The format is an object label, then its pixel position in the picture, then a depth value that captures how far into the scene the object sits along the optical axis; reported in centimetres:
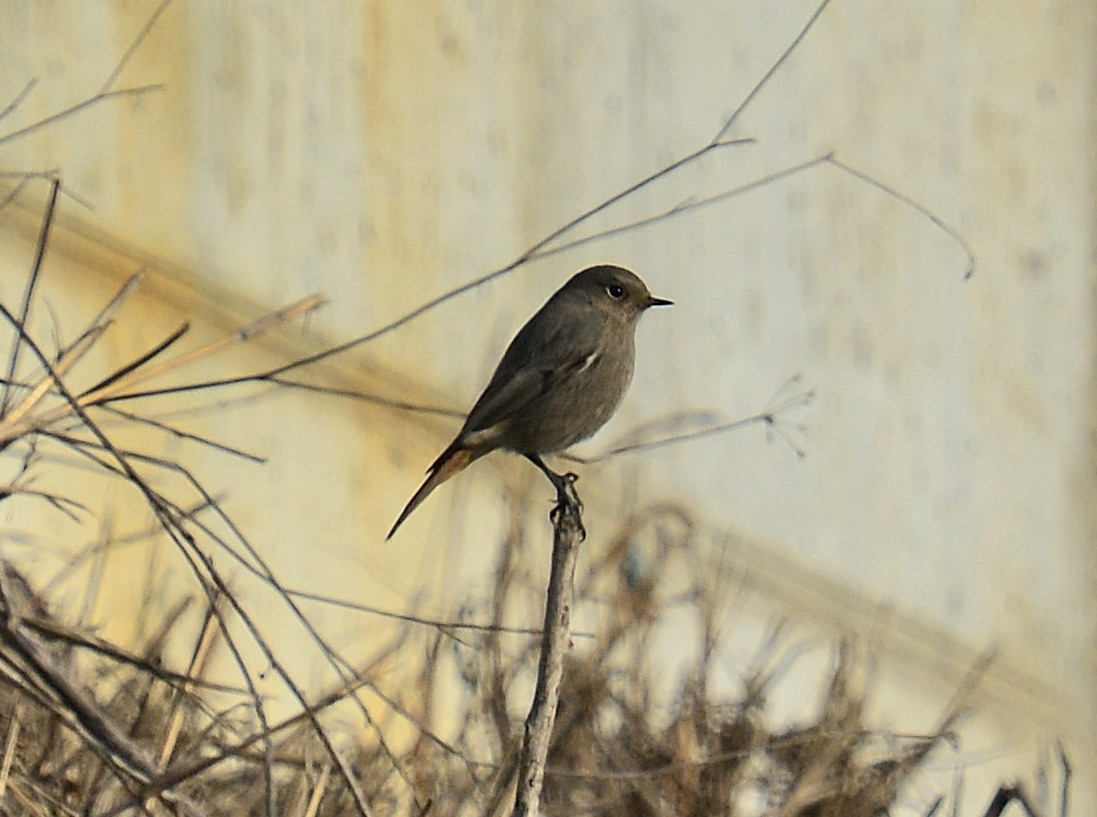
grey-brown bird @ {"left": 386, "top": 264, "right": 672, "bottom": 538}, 804
